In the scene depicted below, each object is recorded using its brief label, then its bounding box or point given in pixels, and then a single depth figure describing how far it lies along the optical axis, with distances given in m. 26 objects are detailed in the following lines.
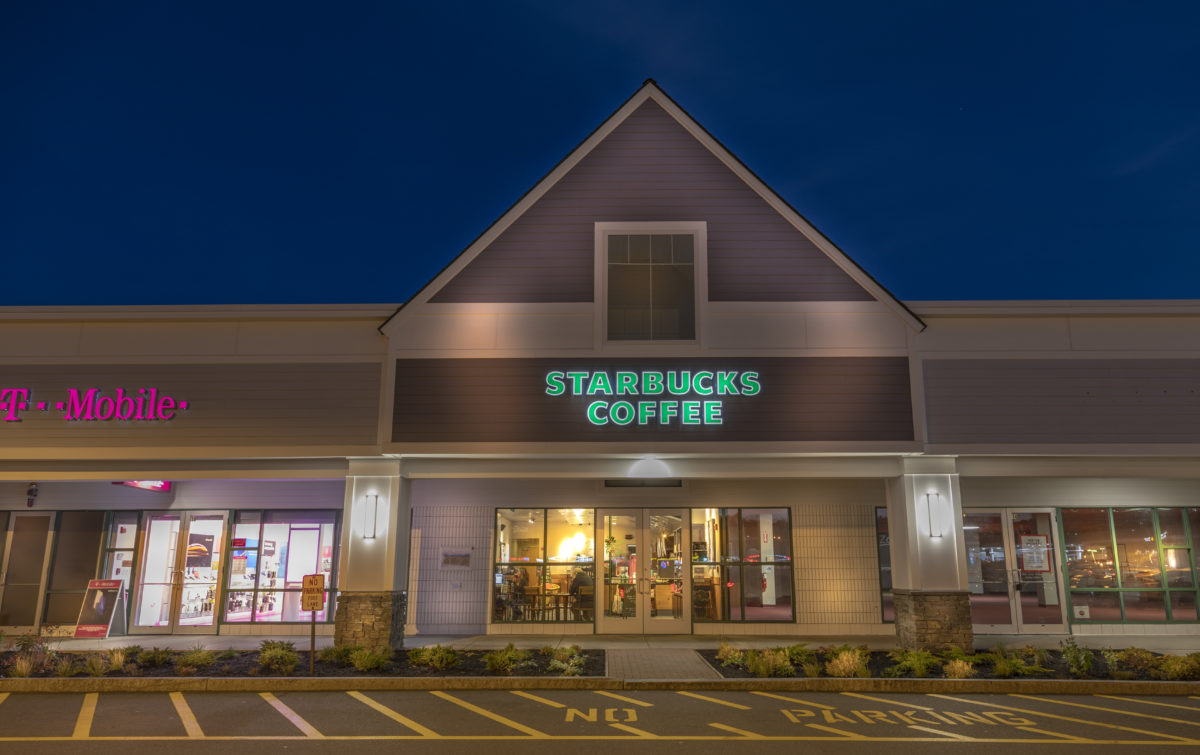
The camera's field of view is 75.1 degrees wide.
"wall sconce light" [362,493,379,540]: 14.28
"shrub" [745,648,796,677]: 11.59
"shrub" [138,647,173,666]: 12.30
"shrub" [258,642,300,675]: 11.93
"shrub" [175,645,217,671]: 11.95
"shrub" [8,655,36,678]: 11.42
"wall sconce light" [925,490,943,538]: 14.14
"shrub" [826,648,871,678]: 11.52
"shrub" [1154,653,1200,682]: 11.48
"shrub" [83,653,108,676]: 11.42
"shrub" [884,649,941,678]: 11.65
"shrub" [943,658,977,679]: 11.55
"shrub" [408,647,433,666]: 12.47
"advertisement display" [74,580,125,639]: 16.27
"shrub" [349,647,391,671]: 12.08
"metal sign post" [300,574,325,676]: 11.88
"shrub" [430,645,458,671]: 12.08
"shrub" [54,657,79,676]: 11.48
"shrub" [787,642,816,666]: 12.27
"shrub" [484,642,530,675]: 11.88
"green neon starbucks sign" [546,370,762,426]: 14.29
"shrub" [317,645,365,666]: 12.84
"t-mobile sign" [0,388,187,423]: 14.67
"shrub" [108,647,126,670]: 11.70
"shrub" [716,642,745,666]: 12.56
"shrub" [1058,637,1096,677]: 11.74
